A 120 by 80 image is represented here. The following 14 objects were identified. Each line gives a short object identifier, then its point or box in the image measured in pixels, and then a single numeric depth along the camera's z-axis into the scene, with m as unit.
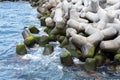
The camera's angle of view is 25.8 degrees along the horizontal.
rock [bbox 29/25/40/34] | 11.68
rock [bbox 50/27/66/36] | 10.12
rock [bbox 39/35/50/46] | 9.98
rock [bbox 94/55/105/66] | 8.10
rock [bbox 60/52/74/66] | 8.18
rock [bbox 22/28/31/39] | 10.70
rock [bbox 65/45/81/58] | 8.53
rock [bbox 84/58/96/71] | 7.88
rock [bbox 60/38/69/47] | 9.49
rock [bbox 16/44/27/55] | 9.33
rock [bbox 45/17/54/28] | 11.20
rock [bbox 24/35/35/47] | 9.98
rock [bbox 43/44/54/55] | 9.36
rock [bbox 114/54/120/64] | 7.95
